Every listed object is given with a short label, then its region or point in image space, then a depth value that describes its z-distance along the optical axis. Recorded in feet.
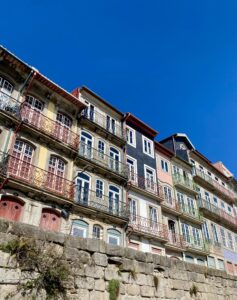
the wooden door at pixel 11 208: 36.16
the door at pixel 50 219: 39.40
